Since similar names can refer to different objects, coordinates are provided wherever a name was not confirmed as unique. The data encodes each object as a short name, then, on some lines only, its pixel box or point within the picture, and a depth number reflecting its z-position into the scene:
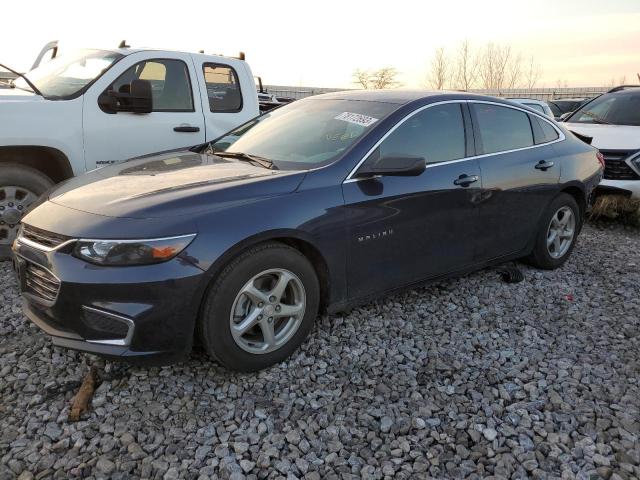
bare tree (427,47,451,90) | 39.22
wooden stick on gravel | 2.77
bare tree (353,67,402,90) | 38.90
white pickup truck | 4.76
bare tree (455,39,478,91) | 38.47
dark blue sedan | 2.72
